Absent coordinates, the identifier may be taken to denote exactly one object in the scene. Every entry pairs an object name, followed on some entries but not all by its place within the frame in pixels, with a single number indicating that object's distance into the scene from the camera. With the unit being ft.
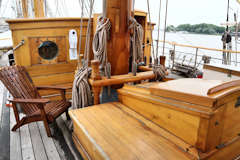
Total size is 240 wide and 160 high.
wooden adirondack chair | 6.79
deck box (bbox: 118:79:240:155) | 3.16
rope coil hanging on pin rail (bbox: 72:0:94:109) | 5.70
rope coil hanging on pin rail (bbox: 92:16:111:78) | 5.60
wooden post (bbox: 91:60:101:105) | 5.32
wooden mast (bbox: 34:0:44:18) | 18.92
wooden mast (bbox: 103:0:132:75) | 5.75
